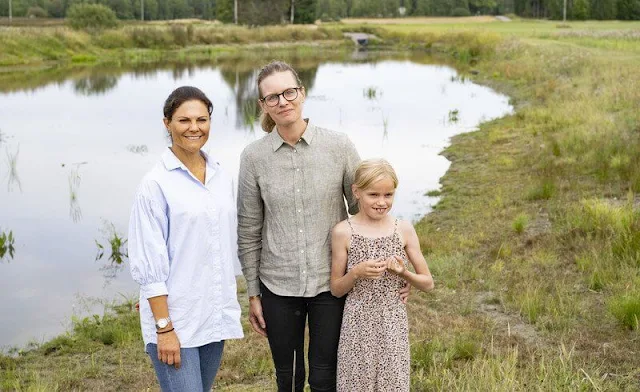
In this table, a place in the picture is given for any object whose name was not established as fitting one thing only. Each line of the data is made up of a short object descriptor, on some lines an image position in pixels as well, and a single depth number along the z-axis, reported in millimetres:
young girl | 2992
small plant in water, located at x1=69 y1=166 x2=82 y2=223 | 10256
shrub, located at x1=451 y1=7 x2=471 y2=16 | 92875
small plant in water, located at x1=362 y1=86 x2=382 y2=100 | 22594
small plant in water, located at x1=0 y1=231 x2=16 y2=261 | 8664
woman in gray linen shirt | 3016
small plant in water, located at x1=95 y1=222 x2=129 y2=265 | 8527
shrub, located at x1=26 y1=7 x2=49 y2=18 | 75825
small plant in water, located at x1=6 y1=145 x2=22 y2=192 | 11795
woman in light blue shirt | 2626
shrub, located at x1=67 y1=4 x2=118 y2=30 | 45938
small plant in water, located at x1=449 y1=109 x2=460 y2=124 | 18344
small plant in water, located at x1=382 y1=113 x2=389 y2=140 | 16009
